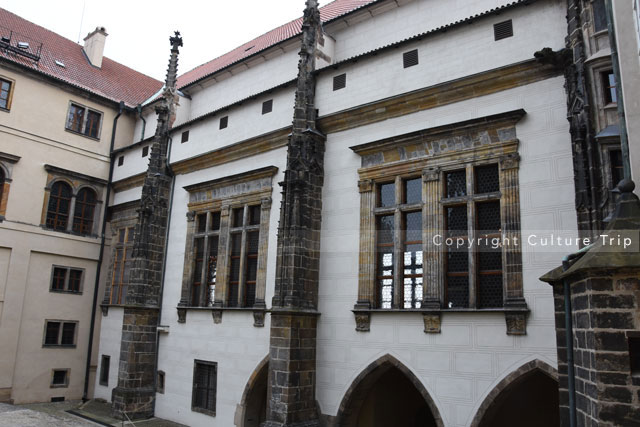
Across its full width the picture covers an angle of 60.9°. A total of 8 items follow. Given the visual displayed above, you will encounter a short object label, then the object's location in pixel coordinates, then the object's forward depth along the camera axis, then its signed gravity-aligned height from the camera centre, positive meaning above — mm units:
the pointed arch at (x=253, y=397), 13227 -1924
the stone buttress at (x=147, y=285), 15609 +886
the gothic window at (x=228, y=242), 14305 +2058
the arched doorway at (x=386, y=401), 11109 -1779
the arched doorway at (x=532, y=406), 12422 -1821
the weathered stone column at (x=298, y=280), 11461 +858
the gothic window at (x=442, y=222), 10156 +2026
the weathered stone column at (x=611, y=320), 5129 +83
